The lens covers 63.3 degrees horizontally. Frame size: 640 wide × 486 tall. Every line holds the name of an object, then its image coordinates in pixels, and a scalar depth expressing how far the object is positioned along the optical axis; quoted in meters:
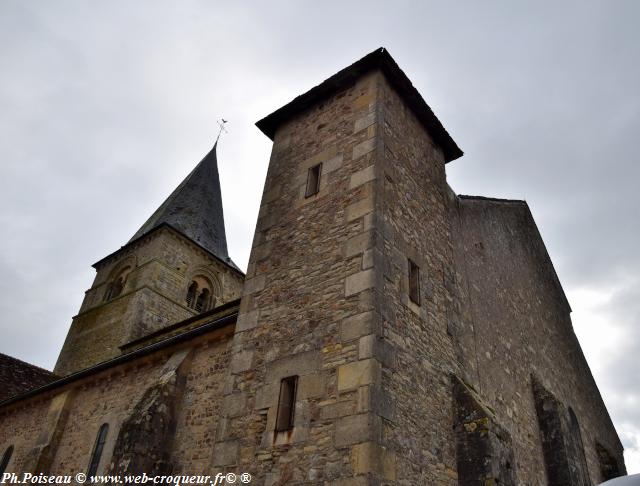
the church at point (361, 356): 6.37
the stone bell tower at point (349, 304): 6.07
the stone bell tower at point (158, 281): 21.02
